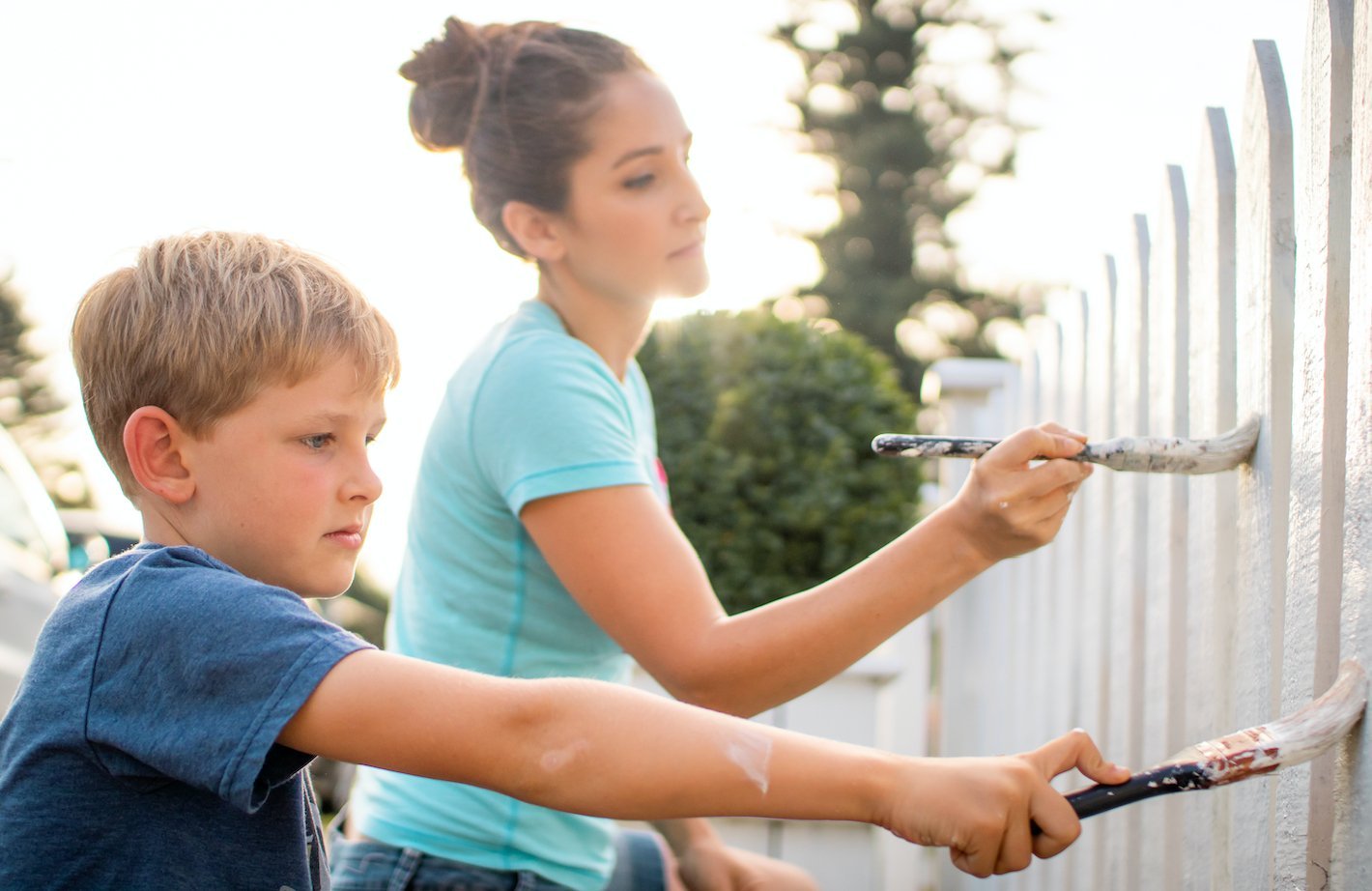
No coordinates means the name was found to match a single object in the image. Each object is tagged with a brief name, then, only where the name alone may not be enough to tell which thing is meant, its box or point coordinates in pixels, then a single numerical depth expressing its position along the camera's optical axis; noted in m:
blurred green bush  6.21
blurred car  4.12
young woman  1.63
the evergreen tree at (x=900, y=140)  20.64
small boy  1.17
